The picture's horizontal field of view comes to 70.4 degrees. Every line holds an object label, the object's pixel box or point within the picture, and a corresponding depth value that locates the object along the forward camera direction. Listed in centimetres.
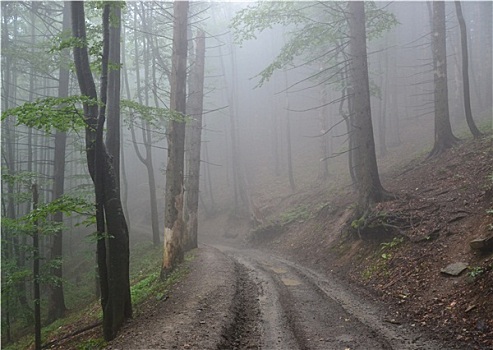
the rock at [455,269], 611
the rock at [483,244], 601
